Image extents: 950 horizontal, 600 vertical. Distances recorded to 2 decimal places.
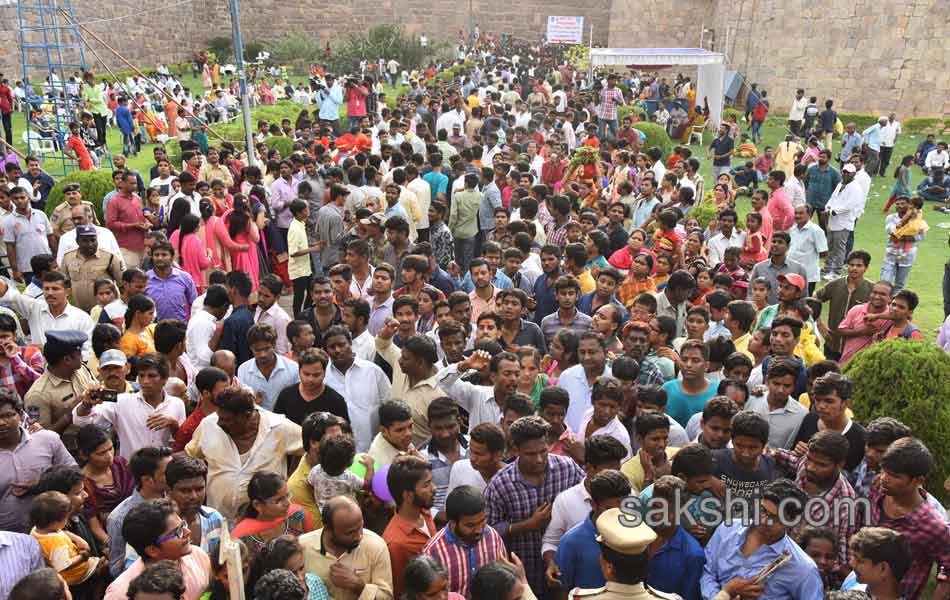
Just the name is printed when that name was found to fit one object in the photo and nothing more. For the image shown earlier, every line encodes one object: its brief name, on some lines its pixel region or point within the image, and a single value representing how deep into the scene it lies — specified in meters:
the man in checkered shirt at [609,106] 18.09
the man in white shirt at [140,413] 5.00
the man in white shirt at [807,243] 9.01
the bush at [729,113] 22.53
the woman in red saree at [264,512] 3.85
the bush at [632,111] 20.47
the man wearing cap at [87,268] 7.45
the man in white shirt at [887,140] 18.52
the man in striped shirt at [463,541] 3.72
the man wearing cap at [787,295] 6.76
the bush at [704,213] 10.10
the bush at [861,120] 23.89
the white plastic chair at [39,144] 16.47
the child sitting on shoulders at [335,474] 4.15
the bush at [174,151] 14.65
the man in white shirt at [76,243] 7.82
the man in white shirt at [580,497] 4.19
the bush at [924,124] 23.24
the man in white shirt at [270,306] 6.48
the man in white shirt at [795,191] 10.82
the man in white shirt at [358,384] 5.52
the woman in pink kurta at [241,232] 8.59
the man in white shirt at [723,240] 8.93
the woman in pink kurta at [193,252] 8.12
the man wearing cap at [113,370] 5.19
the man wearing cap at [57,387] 5.15
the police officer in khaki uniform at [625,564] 3.31
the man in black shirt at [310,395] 5.07
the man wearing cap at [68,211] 8.39
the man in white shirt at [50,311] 6.34
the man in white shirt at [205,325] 6.41
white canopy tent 20.48
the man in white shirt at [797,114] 22.41
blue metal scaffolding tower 15.68
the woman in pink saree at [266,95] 26.83
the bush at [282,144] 14.41
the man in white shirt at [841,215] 11.20
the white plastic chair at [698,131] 22.06
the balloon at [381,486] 4.18
